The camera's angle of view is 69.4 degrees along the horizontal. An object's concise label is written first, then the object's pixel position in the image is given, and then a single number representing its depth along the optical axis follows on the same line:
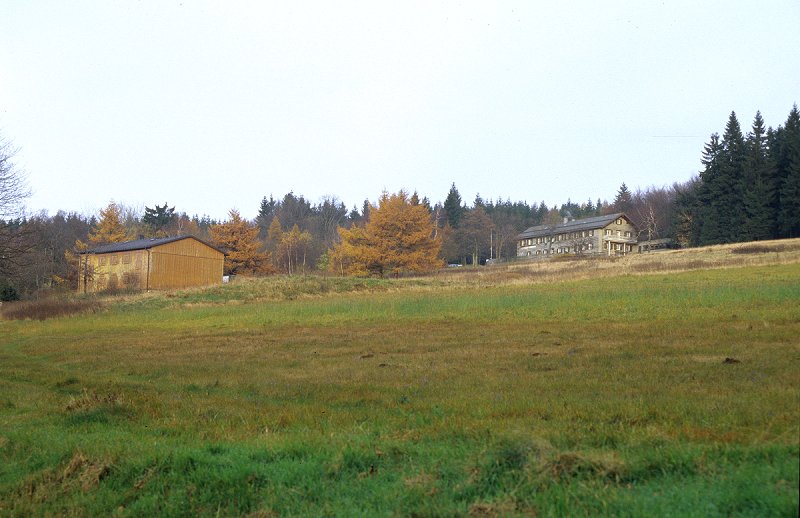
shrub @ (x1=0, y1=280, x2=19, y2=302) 49.82
